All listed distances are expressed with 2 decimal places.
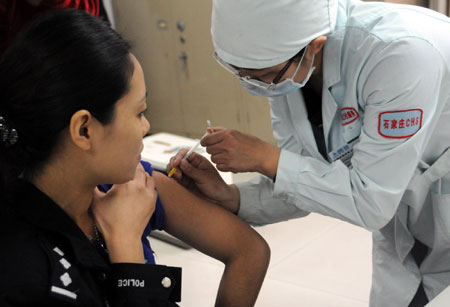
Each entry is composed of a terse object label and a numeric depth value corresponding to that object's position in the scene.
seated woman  1.09
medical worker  1.30
